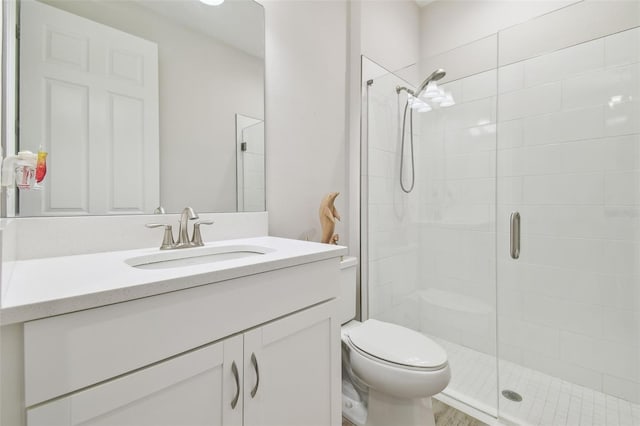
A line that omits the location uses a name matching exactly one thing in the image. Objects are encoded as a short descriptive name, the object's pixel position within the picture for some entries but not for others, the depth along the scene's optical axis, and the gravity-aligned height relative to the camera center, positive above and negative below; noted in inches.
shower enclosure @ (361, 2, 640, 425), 59.4 -1.4
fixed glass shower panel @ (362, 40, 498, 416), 73.8 +0.3
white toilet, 43.6 -24.4
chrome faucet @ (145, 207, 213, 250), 41.4 -3.0
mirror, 35.4 +15.4
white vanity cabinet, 20.6 -12.9
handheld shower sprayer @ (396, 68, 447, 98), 74.6 +33.9
